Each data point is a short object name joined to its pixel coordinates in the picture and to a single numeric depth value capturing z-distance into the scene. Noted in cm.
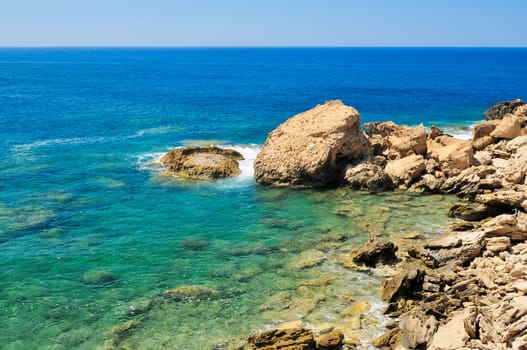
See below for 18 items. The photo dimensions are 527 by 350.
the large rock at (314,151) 3856
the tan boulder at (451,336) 1690
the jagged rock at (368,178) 3750
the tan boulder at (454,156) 3791
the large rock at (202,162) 4188
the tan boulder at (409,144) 4075
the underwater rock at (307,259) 2597
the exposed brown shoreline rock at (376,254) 2562
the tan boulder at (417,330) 1784
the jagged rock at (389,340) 1862
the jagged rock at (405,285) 2194
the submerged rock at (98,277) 2458
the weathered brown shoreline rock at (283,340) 1833
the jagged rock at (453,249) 2477
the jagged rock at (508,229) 2556
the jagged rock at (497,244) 2466
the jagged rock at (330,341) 1866
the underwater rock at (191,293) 2299
